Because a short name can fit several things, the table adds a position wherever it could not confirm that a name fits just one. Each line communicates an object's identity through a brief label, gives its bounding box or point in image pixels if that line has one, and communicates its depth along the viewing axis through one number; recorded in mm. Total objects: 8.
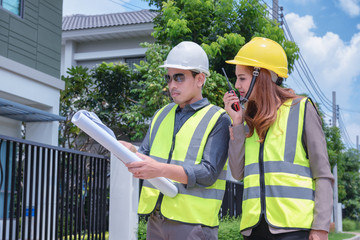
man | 2990
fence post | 7016
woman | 2561
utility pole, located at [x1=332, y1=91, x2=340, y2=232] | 28562
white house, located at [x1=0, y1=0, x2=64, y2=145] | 9328
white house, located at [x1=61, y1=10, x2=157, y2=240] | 18859
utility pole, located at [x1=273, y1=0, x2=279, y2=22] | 17531
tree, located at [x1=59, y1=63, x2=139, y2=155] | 15797
